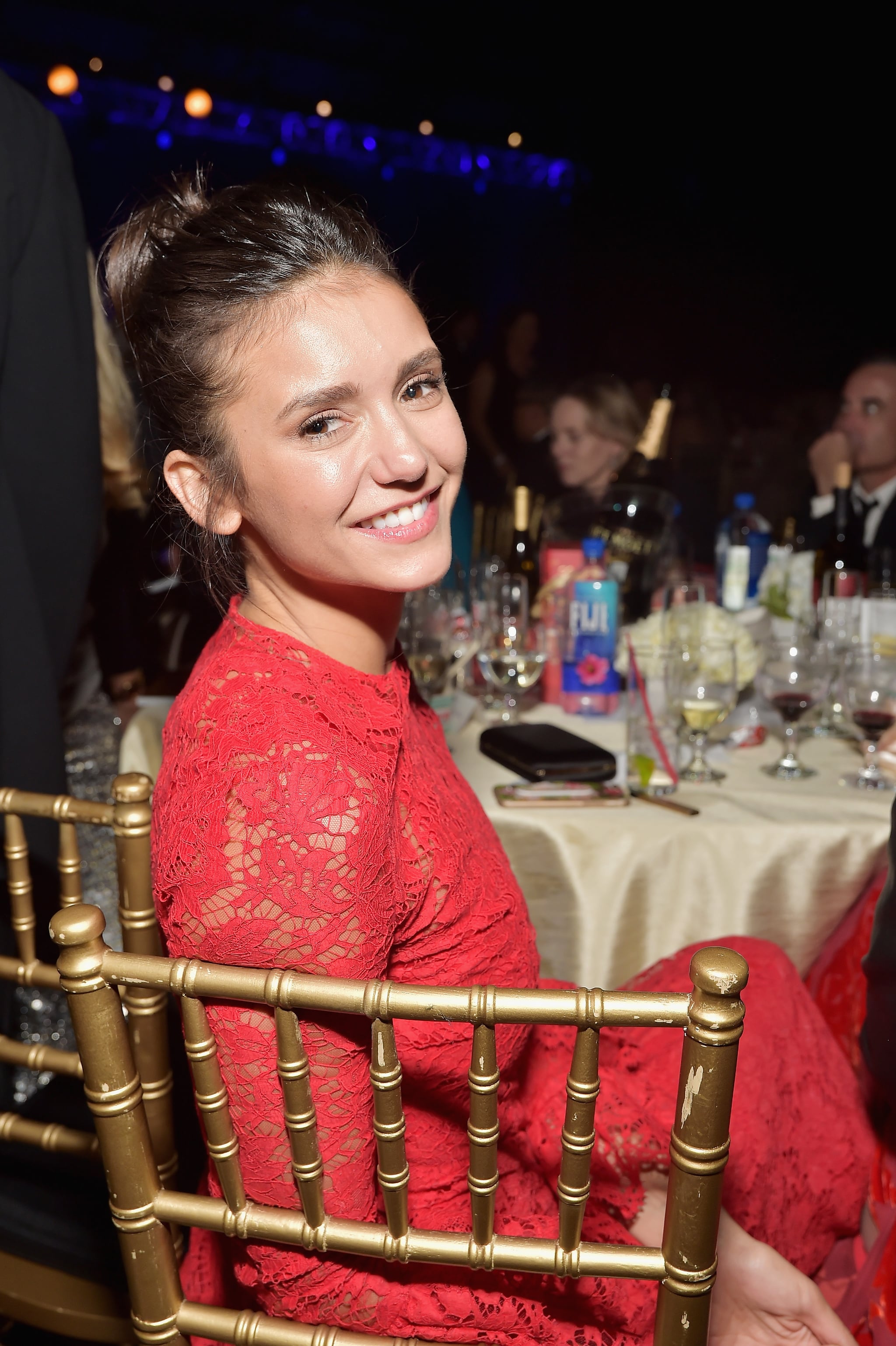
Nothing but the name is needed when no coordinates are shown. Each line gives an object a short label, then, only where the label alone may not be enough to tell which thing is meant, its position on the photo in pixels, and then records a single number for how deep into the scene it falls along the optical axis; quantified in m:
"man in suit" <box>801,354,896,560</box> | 3.33
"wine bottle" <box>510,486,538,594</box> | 2.44
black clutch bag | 1.54
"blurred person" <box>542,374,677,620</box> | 2.39
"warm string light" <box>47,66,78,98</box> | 6.50
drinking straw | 1.54
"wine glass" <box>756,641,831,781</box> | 1.64
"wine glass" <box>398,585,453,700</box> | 1.81
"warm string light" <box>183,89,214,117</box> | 6.81
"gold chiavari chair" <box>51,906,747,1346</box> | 0.64
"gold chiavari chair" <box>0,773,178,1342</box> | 1.02
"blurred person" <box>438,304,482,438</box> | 4.35
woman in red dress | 0.76
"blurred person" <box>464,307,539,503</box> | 4.96
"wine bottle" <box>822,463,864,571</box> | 2.65
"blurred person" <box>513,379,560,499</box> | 4.31
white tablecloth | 1.42
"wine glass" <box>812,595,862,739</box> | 1.81
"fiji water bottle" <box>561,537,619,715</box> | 1.88
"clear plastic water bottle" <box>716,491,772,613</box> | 2.28
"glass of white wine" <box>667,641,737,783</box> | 1.60
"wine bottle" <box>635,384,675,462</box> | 2.46
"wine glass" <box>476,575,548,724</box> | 1.87
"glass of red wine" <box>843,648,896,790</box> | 1.57
